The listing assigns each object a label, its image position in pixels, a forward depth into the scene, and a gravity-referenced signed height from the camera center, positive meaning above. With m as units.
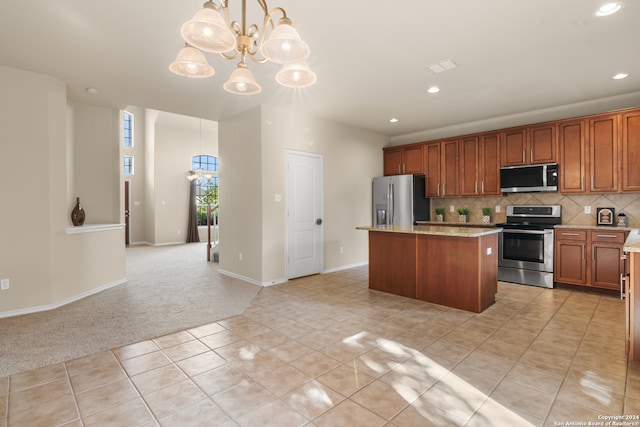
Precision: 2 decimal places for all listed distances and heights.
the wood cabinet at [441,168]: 5.87 +0.89
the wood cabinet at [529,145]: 4.83 +1.11
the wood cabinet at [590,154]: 4.34 +0.86
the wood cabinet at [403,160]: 6.36 +1.16
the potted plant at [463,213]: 5.97 +0.02
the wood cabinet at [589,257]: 4.15 -0.62
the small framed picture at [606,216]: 4.51 -0.04
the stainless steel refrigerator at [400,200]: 6.03 +0.28
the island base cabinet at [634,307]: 2.28 -0.70
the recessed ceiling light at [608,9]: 2.40 +1.61
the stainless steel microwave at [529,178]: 4.79 +0.57
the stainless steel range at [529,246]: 4.64 -0.50
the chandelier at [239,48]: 1.66 +0.99
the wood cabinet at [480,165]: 5.38 +0.88
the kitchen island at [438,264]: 3.57 -0.63
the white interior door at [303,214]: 5.14 +0.02
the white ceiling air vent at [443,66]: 3.38 +1.66
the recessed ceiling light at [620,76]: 3.73 +1.67
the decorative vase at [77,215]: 4.48 +0.03
